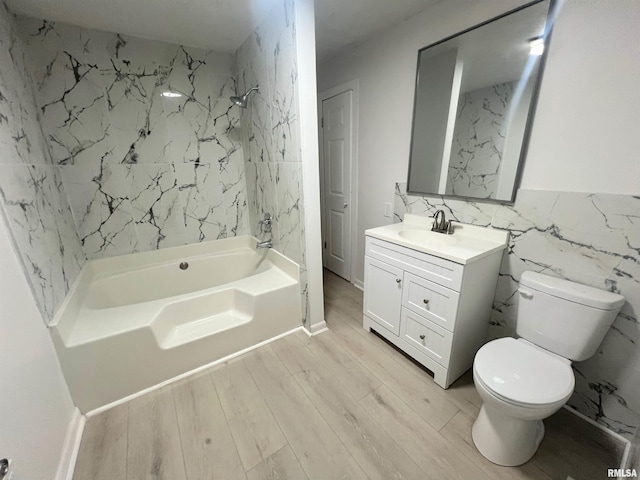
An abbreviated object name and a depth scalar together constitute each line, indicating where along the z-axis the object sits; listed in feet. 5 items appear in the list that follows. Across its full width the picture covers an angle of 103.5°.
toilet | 3.39
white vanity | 4.54
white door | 8.36
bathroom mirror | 4.30
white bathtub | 4.67
